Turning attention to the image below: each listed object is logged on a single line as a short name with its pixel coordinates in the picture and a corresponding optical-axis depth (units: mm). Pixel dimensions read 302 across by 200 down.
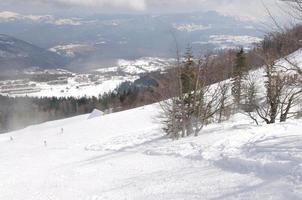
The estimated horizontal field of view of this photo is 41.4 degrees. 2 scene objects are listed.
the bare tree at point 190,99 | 24062
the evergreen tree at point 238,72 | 34719
